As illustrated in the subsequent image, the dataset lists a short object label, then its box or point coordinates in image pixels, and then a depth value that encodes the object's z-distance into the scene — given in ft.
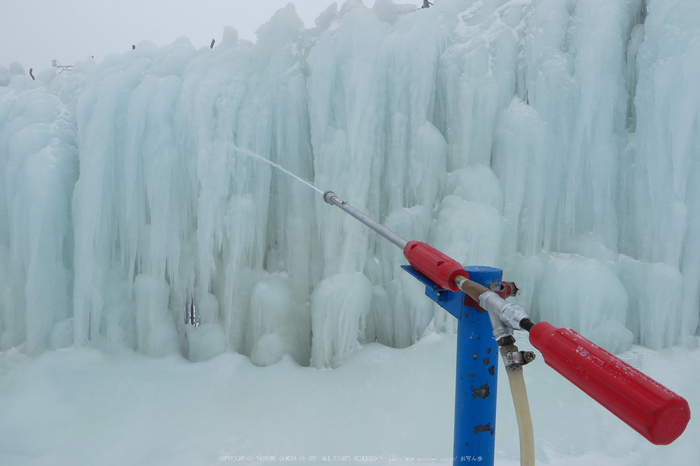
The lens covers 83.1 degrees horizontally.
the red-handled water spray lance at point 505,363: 1.57
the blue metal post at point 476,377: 2.96
